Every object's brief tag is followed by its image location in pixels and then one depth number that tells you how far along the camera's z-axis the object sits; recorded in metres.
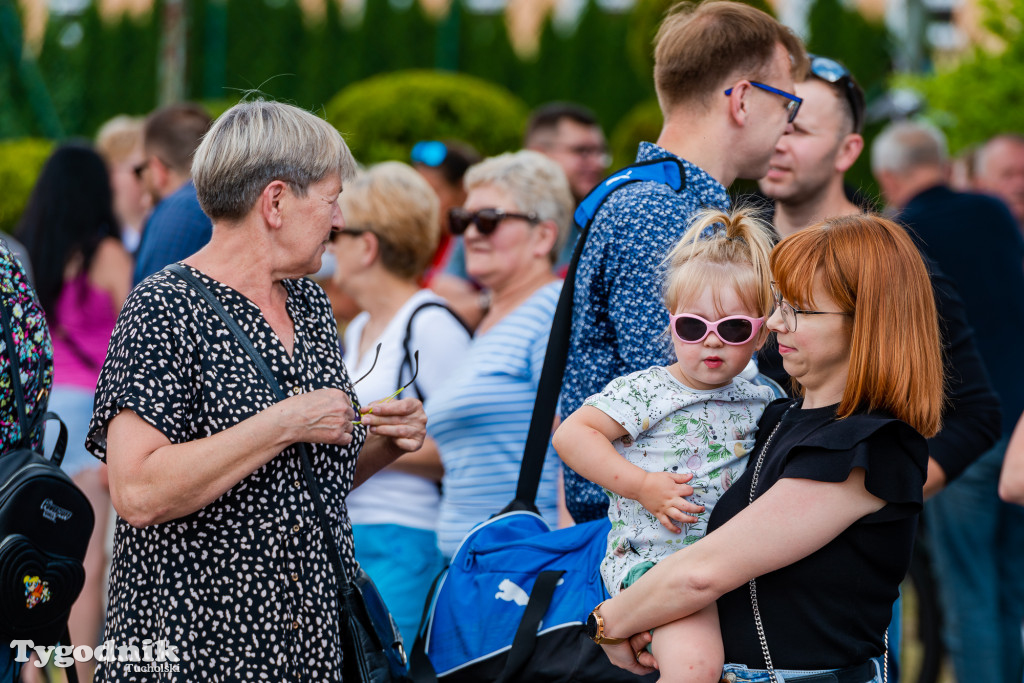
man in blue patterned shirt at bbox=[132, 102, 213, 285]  9.63
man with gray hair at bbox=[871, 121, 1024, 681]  9.43
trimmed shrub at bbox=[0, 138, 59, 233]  26.36
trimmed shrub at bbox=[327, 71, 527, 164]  22.69
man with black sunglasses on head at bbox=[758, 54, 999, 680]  6.14
